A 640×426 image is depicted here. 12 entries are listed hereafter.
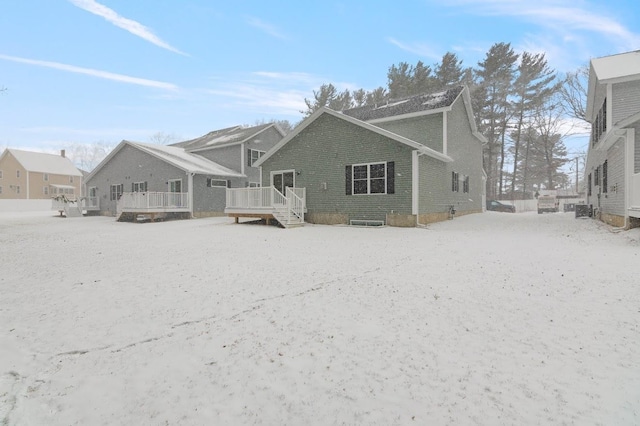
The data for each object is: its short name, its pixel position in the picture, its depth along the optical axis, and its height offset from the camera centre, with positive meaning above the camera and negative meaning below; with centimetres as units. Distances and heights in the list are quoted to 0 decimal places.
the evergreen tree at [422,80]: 3253 +1261
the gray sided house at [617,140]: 955 +211
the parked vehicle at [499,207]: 2820 -35
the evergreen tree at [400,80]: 3311 +1328
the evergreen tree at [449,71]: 3272 +1363
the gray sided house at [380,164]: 1259 +173
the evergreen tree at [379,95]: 3616 +1226
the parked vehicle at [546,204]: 2579 -8
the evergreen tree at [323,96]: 3609 +1218
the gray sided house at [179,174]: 1825 +188
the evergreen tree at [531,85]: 3206 +1201
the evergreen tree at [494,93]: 3241 +1132
